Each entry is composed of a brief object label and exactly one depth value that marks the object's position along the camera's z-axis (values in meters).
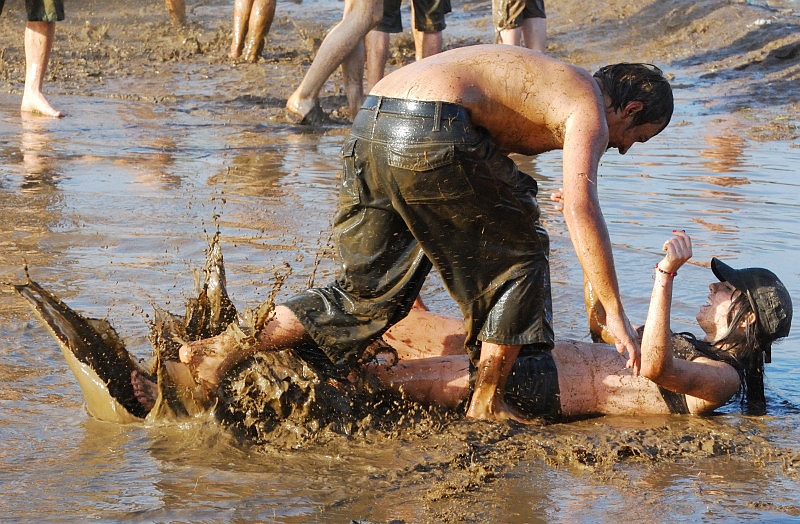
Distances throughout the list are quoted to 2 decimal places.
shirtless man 6.64
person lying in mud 7.77
